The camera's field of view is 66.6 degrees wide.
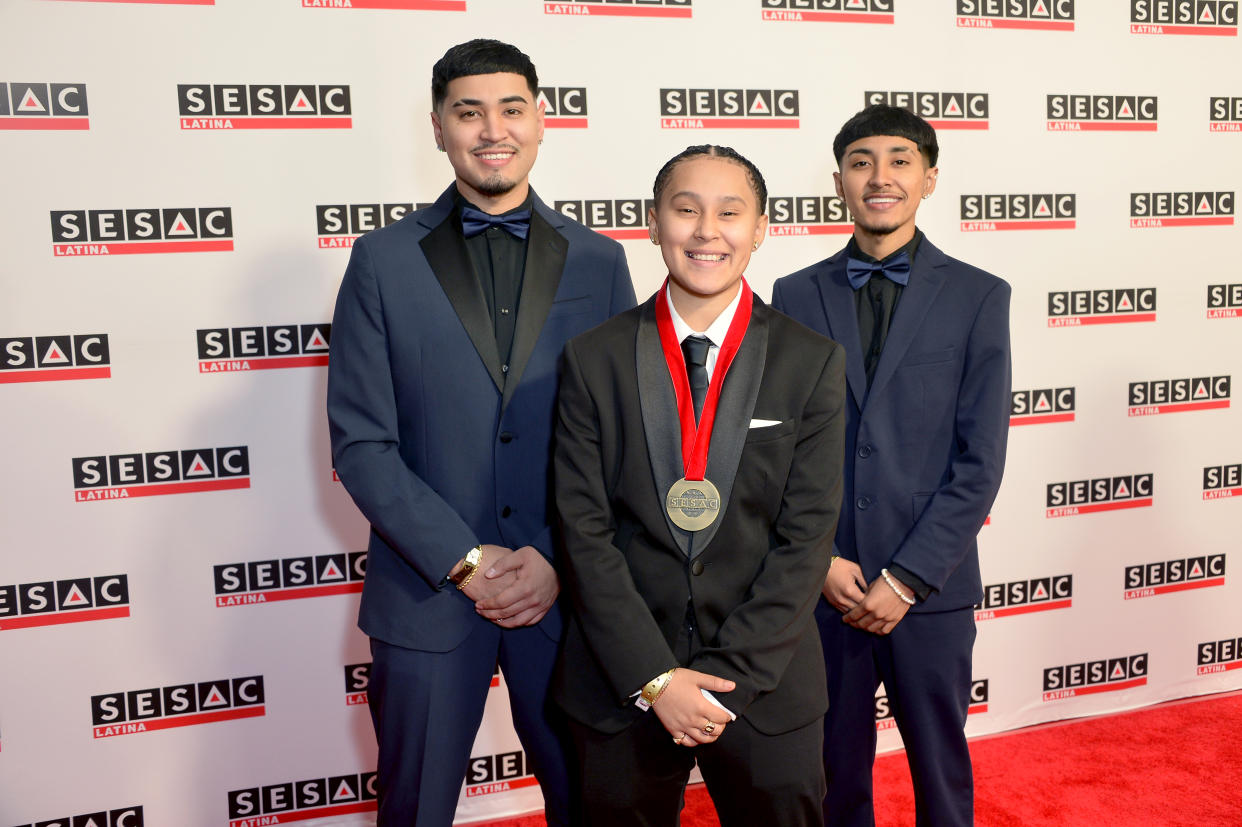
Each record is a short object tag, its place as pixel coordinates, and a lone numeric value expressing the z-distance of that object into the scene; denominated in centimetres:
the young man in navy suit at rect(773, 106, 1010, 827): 236
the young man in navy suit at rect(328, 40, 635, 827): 211
